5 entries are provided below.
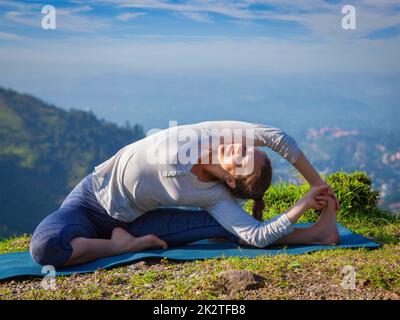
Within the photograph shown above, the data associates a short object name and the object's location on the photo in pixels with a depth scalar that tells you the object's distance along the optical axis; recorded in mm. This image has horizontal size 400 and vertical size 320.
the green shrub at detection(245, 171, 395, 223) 6770
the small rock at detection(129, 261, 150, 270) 4566
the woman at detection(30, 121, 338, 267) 4684
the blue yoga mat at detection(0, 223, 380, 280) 4609
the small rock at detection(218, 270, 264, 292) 3773
